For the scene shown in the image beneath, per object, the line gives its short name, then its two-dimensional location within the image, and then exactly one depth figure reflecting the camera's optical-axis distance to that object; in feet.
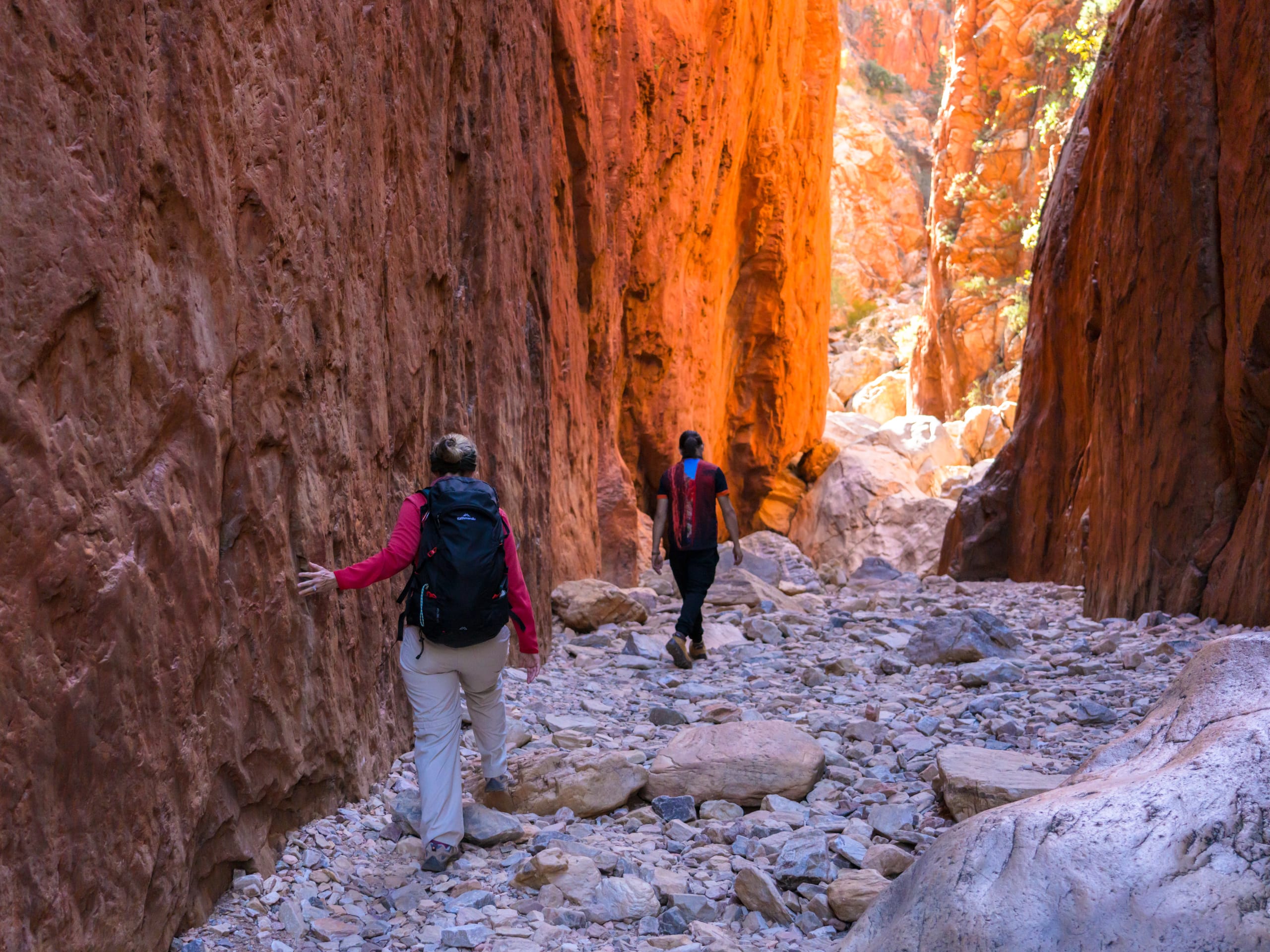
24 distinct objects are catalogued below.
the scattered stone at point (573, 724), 20.03
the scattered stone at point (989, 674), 23.48
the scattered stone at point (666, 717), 20.85
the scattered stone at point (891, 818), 14.39
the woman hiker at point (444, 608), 13.75
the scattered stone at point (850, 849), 13.33
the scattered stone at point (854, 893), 11.90
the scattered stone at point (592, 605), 31.12
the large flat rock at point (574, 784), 15.83
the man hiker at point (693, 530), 27.55
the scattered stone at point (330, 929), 11.49
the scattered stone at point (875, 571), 54.95
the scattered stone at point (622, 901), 12.32
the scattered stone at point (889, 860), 12.98
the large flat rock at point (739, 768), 16.10
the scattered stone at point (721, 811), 15.57
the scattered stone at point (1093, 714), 19.11
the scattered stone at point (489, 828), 14.42
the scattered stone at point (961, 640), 26.08
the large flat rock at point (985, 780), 13.82
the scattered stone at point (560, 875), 12.86
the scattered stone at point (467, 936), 11.54
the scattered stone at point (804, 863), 12.80
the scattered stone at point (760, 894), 12.15
